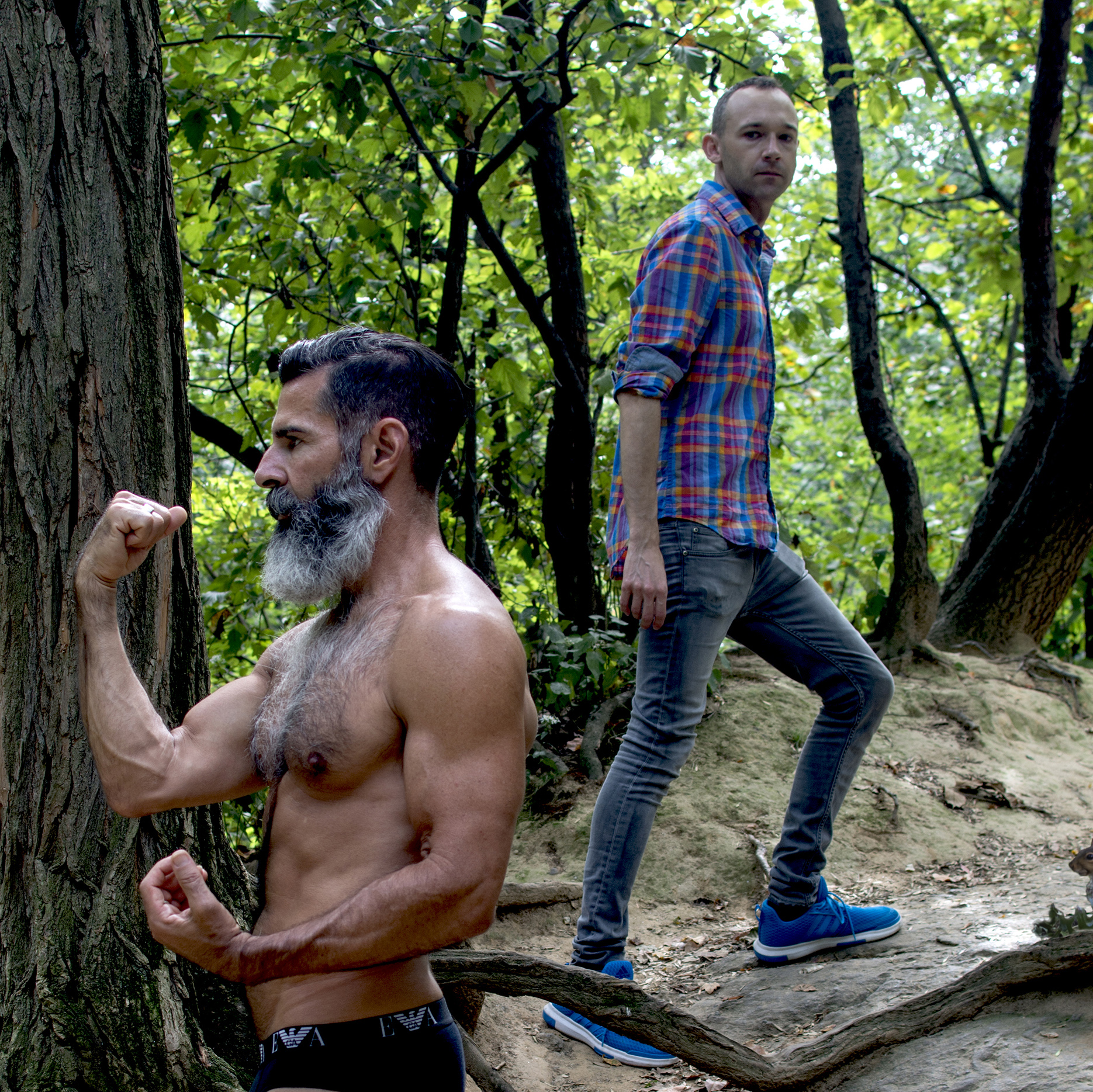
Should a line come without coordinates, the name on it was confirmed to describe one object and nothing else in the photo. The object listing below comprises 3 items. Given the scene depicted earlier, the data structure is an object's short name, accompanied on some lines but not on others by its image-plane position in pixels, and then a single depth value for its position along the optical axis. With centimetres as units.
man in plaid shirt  291
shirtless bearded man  161
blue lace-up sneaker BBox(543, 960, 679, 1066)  286
